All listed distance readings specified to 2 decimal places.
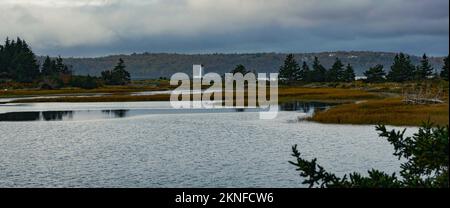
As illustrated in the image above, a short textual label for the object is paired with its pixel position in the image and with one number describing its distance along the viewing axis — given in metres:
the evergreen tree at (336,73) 178.75
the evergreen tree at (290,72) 189.62
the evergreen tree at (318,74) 182.50
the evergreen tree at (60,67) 187.25
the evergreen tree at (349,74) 175.82
